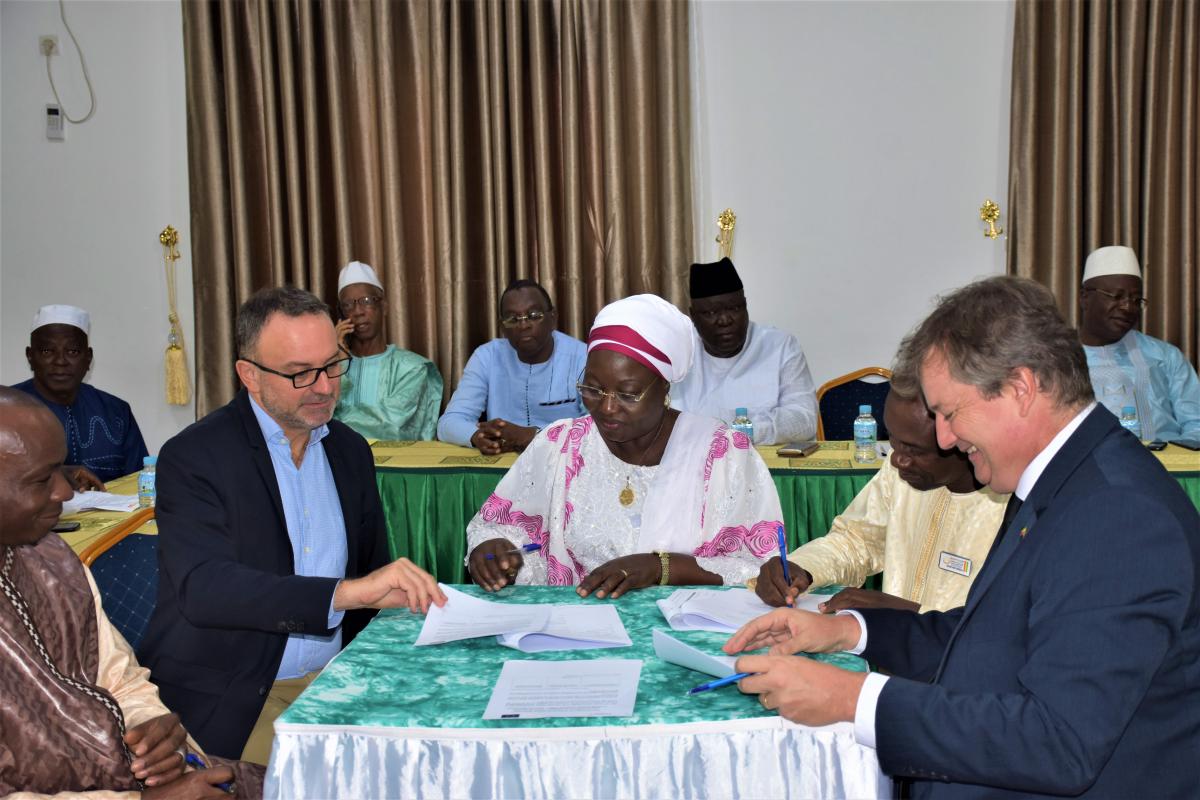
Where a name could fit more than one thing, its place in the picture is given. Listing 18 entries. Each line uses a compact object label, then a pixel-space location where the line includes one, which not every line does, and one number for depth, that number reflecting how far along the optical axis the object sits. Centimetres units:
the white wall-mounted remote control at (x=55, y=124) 686
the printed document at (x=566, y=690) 166
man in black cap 540
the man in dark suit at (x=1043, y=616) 139
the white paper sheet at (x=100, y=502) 385
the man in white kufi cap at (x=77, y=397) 505
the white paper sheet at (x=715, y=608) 208
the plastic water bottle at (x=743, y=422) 484
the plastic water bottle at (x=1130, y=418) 469
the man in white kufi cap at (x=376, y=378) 576
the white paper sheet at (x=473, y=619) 201
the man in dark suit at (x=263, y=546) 219
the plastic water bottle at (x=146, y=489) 390
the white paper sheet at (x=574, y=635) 198
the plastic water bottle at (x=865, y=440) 449
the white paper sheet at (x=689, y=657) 177
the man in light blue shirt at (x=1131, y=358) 530
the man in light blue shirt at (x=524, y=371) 553
